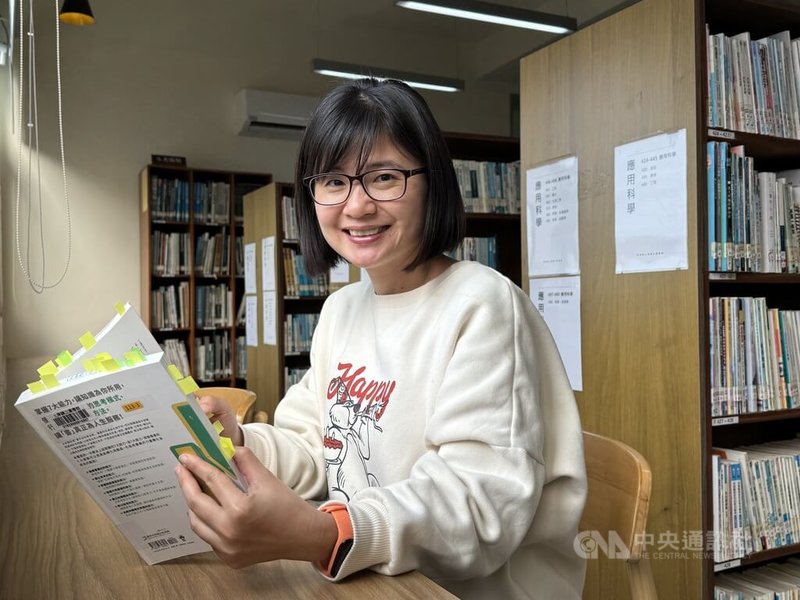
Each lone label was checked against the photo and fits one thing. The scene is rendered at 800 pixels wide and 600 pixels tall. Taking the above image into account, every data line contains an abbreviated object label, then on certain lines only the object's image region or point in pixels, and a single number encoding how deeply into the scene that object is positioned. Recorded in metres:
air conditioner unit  6.20
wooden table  0.74
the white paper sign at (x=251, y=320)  4.88
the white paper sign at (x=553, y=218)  2.36
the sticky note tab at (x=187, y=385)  0.66
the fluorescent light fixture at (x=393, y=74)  5.39
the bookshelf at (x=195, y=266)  5.76
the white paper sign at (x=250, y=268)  4.86
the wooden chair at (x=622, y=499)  1.12
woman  0.76
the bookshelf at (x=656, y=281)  1.93
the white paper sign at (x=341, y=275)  4.03
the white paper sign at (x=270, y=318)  4.54
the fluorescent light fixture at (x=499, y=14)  4.23
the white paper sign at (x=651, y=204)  1.98
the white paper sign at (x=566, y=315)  2.33
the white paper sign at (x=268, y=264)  4.52
